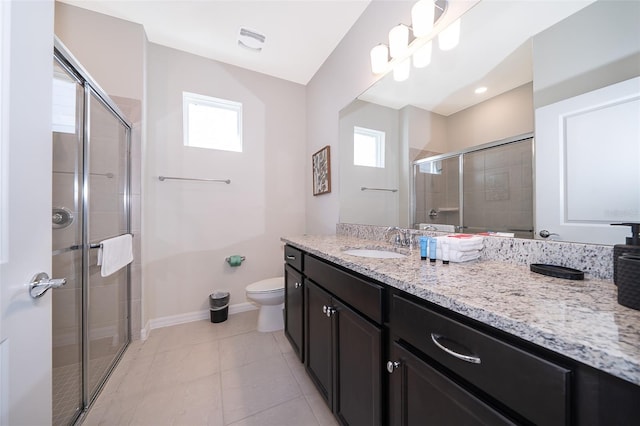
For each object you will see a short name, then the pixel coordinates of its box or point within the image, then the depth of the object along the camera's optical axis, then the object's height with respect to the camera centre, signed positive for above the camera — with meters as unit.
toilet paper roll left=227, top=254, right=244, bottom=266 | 2.36 -0.48
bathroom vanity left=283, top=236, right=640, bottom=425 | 0.36 -0.29
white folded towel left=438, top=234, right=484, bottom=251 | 0.89 -0.12
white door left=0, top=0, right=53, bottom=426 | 0.55 +0.02
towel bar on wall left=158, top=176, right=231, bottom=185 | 2.12 +0.35
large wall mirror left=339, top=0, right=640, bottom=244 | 0.67 +0.52
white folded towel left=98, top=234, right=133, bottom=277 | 1.35 -0.26
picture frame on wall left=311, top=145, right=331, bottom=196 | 2.21 +0.45
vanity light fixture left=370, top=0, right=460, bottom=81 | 1.17 +1.03
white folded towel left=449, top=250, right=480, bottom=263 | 0.90 -0.17
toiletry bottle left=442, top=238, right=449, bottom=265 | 0.89 -0.16
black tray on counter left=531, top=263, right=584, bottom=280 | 0.67 -0.18
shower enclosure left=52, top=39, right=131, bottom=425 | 1.16 -0.11
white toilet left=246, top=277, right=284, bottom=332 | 1.98 -0.79
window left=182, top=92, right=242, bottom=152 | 2.29 +0.99
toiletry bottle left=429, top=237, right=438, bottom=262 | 0.93 -0.14
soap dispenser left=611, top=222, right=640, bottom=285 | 0.59 -0.09
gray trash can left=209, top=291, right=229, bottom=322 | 2.19 -0.91
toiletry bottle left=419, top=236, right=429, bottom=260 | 0.97 -0.15
